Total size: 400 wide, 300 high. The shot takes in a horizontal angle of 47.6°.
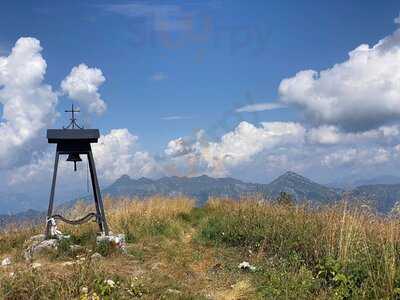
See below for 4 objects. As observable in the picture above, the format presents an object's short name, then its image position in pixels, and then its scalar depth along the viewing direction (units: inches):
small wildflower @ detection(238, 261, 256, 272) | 416.4
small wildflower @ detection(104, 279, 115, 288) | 310.3
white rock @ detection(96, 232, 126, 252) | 475.2
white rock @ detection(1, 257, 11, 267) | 418.8
